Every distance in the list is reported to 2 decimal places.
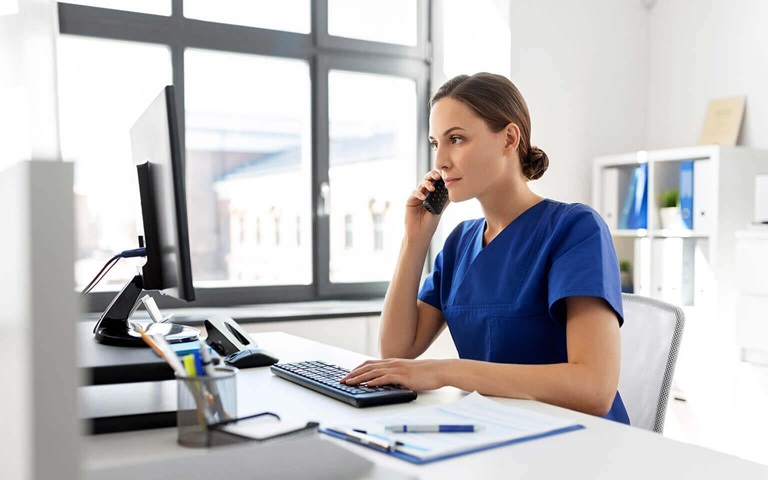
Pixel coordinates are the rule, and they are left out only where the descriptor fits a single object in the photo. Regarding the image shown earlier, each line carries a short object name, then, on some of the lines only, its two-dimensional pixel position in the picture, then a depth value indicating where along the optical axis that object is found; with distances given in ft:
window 9.35
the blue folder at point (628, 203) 10.77
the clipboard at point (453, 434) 2.89
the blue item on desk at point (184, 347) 3.67
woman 3.99
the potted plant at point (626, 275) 11.28
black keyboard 3.73
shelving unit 9.66
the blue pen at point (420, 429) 3.13
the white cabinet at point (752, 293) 8.55
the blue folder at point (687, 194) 9.94
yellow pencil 3.17
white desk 2.70
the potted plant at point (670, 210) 10.13
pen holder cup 2.92
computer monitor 3.39
